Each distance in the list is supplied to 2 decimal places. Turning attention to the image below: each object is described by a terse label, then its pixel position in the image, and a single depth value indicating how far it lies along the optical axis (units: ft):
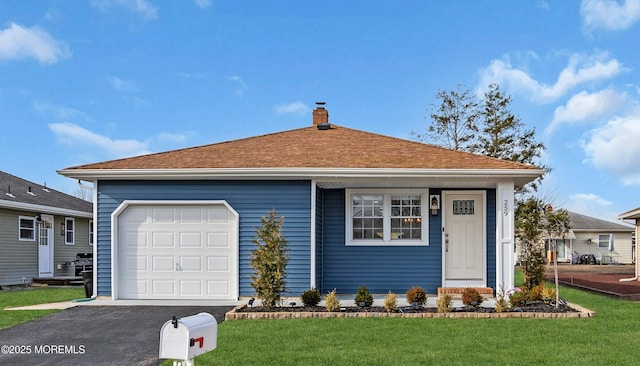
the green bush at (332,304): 31.24
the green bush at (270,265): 32.17
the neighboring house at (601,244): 104.99
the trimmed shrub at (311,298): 32.91
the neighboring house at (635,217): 62.31
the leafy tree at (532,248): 36.47
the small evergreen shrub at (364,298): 32.65
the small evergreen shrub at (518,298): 32.60
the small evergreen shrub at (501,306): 31.22
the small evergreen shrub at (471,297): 32.73
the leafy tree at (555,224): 35.88
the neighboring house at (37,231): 58.08
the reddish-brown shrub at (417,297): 33.30
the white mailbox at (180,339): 11.95
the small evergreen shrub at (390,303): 30.91
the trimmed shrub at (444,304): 30.86
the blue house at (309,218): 38.01
